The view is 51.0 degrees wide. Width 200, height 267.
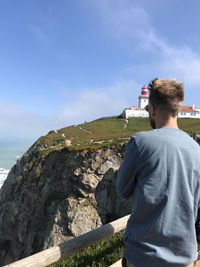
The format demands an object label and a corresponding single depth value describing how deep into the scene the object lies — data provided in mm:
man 2020
